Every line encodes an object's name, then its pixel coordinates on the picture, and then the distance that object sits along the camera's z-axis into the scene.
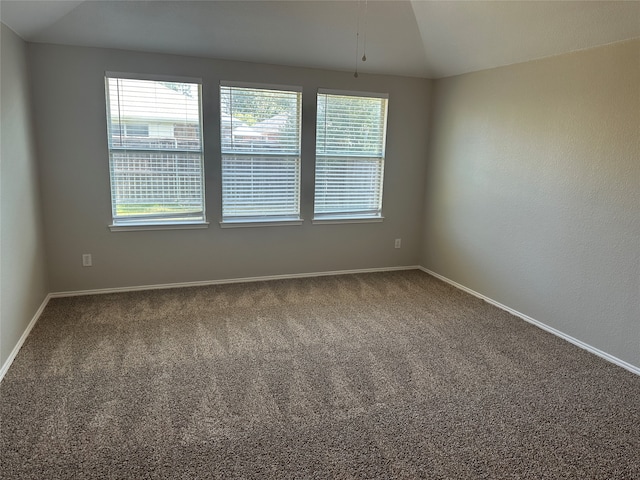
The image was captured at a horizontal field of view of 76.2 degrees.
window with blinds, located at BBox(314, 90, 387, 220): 4.50
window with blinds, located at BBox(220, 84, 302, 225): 4.14
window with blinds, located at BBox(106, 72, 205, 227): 3.81
